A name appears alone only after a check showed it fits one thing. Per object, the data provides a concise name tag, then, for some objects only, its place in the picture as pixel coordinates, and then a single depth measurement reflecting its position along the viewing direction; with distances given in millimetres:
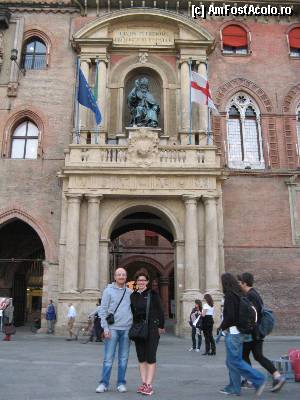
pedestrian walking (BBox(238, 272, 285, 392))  6586
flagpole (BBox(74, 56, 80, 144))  19516
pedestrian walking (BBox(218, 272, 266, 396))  6289
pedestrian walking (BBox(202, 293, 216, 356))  11789
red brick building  19094
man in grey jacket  6387
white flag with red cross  18364
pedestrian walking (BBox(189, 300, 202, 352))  12628
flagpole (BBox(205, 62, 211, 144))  19312
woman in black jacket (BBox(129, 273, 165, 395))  6234
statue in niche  19938
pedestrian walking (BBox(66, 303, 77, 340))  15882
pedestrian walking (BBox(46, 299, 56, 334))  17375
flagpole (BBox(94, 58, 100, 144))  19362
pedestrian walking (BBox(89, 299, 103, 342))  14883
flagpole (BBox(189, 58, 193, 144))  19328
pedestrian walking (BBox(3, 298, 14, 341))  18000
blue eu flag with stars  18406
